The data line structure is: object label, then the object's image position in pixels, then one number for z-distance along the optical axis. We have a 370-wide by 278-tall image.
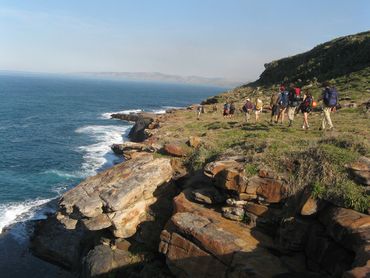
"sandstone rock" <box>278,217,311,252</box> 13.79
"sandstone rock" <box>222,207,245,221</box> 15.87
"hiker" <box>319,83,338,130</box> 24.34
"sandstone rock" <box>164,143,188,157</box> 23.84
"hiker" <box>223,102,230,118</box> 41.39
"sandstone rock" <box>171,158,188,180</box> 21.78
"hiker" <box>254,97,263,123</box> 33.91
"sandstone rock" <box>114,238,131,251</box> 19.21
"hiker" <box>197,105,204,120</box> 47.47
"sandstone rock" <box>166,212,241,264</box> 13.98
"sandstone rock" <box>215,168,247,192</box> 16.19
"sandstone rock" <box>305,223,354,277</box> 11.95
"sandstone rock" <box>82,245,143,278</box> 18.23
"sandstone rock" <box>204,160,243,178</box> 17.77
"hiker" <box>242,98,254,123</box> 34.60
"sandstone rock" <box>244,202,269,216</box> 15.67
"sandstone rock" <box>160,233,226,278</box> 14.05
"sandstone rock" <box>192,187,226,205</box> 17.09
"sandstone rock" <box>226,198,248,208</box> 16.09
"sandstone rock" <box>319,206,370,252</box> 11.73
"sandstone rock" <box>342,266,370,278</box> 9.10
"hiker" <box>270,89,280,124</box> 30.56
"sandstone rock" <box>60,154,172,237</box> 19.11
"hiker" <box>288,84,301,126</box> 27.09
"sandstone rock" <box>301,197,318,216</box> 14.02
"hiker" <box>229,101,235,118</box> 40.94
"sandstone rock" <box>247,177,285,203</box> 15.70
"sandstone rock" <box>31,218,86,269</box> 26.94
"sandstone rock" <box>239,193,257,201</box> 16.02
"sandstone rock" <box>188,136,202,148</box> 24.30
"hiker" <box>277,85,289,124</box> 28.64
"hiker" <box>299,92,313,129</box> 26.14
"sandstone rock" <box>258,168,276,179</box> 16.17
